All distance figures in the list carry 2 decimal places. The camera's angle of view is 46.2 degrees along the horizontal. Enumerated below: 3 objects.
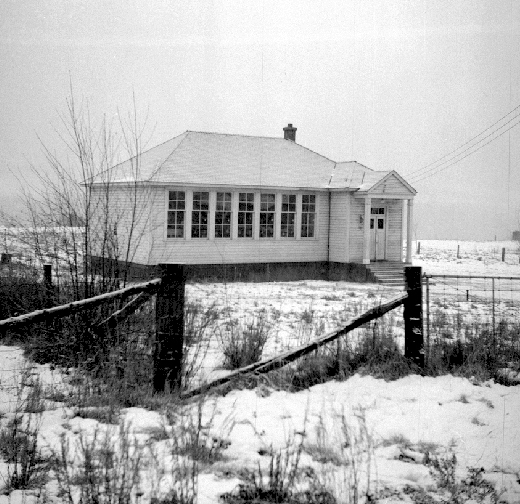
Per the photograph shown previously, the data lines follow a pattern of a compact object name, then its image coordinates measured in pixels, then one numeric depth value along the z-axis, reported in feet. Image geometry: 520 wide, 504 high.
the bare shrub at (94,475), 11.28
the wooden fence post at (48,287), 28.27
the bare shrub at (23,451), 13.23
